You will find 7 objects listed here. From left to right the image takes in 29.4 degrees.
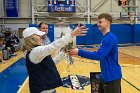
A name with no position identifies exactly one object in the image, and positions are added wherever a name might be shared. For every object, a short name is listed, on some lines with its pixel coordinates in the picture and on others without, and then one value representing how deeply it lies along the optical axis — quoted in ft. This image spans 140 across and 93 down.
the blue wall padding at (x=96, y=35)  58.13
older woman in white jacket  9.20
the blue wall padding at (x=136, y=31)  59.82
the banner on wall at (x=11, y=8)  58.66
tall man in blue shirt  10.57
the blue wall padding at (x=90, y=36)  57.41
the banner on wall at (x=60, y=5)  57.21
